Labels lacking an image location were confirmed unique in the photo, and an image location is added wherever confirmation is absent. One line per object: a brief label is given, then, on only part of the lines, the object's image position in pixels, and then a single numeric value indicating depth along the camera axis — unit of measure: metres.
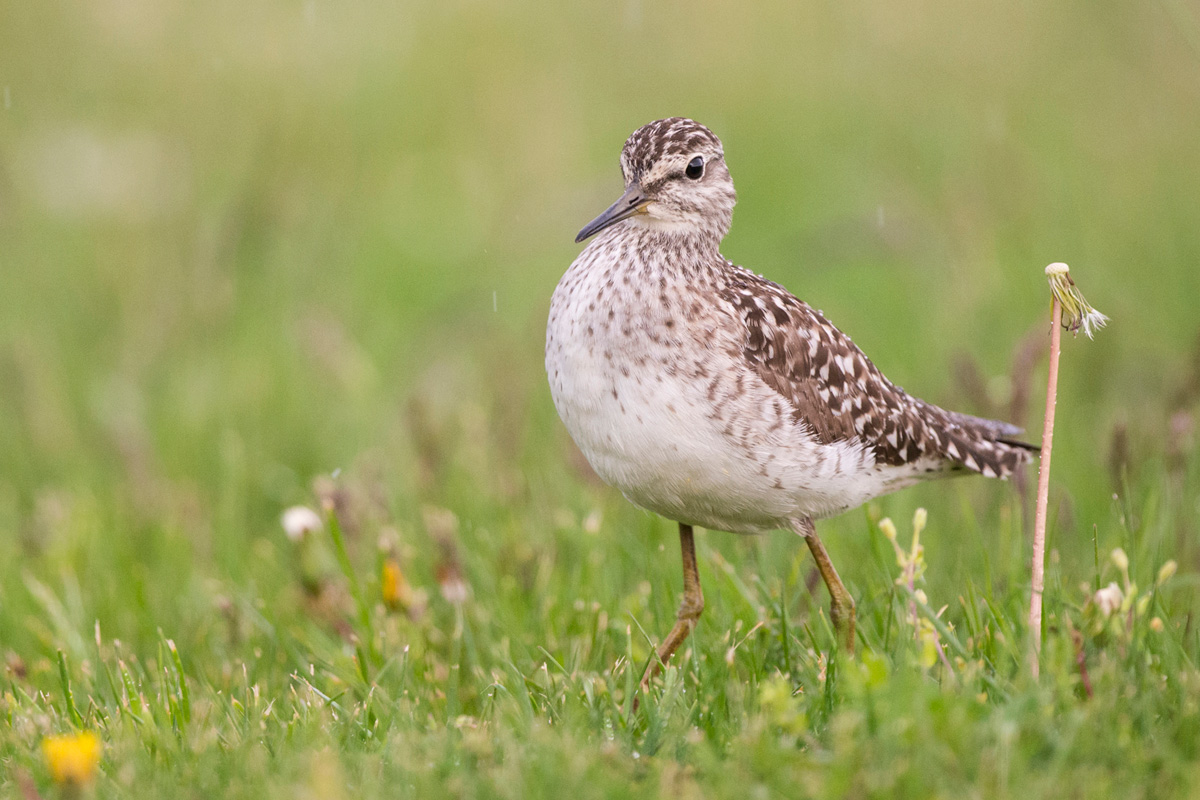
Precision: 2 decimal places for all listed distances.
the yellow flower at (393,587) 10.68
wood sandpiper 9.11
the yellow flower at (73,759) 6.73
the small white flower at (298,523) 11.04
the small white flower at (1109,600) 8.10
